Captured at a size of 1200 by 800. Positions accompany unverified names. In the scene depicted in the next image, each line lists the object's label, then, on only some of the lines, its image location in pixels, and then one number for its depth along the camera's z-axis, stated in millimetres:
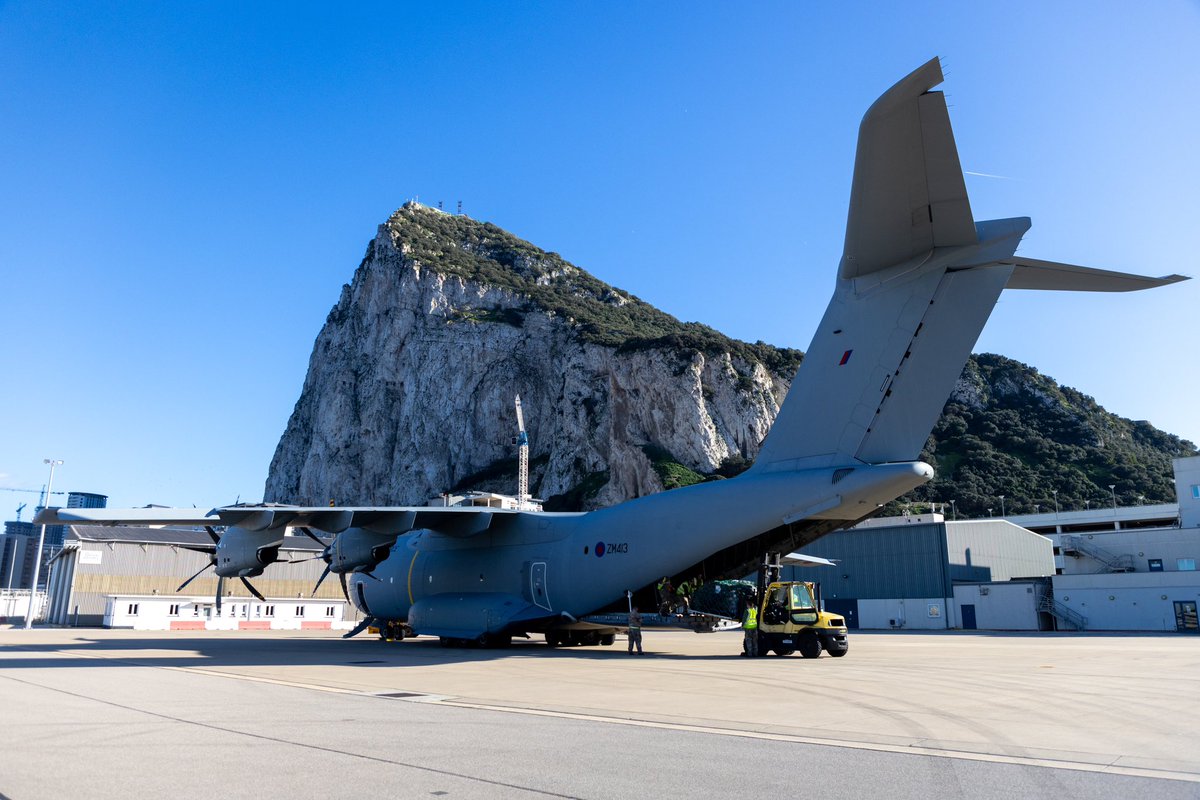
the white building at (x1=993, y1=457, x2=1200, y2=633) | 34969
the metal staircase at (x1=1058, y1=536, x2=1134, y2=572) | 51028
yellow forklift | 18109
